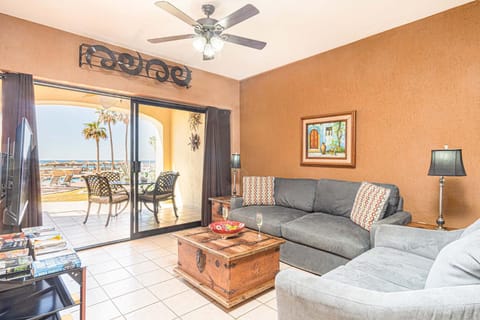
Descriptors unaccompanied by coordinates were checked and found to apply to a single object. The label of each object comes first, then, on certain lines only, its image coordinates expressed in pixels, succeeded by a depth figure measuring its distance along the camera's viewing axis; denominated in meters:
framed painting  3.39
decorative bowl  2.38
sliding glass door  3.85
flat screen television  1.75
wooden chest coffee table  2.09
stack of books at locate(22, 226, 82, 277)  1.51
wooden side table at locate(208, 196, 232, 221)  4.08
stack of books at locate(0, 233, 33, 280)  1.45
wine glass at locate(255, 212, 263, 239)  2.44
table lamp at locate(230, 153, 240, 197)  4.36
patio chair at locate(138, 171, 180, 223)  4.02
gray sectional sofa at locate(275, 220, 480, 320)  0.86
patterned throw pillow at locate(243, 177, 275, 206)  3.83
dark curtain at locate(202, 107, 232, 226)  4.48
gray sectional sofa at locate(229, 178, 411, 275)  2.46
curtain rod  3.08
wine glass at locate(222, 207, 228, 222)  3.93
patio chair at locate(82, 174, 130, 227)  4.12
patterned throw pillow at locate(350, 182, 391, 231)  2.48
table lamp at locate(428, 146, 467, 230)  2.22
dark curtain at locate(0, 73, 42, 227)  2.71
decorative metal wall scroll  3.19
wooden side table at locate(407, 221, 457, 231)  2.48
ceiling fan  2.18
